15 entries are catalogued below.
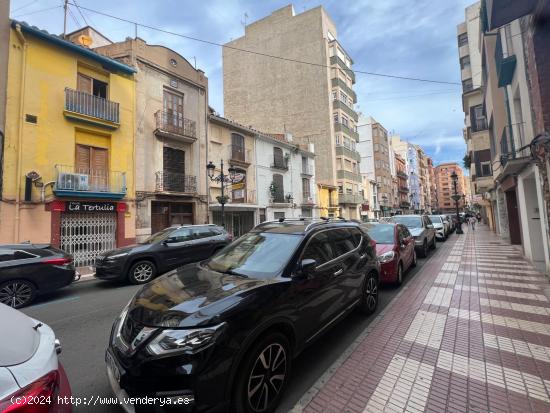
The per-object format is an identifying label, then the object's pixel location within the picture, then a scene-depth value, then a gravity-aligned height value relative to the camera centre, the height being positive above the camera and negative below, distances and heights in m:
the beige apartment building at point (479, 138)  17.70 +4.91
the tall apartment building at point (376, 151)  46.66 +11.36
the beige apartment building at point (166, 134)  13.96 +4.98
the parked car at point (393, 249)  6.39 -0.83
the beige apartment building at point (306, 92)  31.70 +15.78
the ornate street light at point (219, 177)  15.57 +2.84
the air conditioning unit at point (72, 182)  10.87 +1.94
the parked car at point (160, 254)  7.41 -0.83
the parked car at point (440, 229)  17.05 -0.91
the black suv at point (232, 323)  2.02 -0.88
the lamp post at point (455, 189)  21.65 +2.00
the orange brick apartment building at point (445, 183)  118.56 +13.82
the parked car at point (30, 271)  5.76 -0.90
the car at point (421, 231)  10.69 -0.65
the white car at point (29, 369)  1.21 -0.70
